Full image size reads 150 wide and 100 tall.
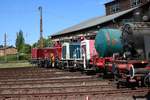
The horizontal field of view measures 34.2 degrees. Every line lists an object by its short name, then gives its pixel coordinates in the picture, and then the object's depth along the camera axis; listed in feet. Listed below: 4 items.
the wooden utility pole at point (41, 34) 144.23
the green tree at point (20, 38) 402.64
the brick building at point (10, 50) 330.98
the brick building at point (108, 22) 95.15
